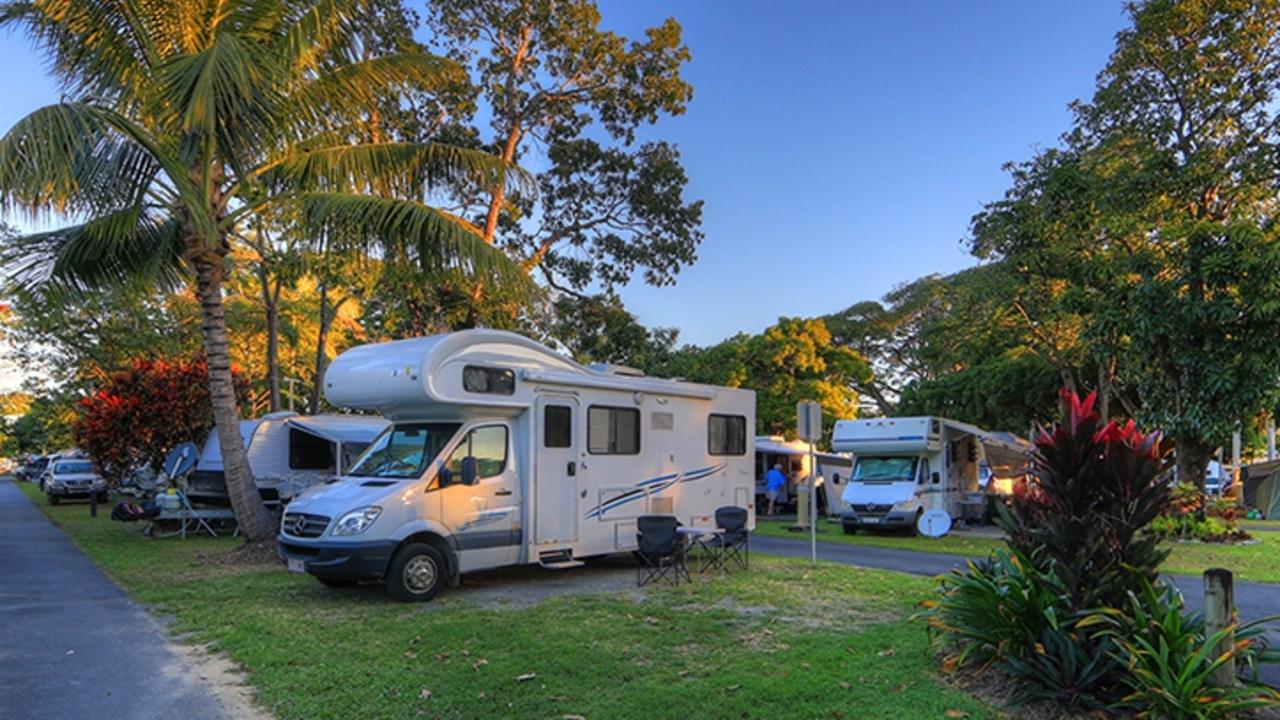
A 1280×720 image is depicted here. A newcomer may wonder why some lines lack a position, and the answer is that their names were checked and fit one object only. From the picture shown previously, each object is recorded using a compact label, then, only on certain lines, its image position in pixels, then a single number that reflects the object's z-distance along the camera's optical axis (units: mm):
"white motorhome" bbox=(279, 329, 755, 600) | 9055
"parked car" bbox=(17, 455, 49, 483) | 54156
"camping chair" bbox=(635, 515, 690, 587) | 10328
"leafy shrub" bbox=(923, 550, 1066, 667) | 5621
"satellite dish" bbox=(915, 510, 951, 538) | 16359
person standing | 23750
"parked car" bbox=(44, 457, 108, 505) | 28484
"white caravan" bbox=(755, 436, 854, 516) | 23719
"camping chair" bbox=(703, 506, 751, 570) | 11442
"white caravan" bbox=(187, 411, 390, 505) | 16984
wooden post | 4895
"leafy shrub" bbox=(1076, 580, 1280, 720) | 4738
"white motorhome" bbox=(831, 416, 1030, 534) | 18031
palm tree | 9930
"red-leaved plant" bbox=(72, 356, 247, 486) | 17422
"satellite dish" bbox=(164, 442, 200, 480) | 16766
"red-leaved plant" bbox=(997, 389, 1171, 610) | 5520
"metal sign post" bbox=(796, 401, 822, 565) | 12516
